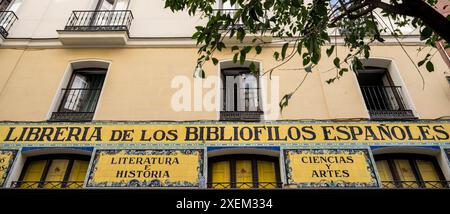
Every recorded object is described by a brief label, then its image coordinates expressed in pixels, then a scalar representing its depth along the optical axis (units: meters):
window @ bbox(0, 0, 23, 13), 9.39
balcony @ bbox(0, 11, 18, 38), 8.78
